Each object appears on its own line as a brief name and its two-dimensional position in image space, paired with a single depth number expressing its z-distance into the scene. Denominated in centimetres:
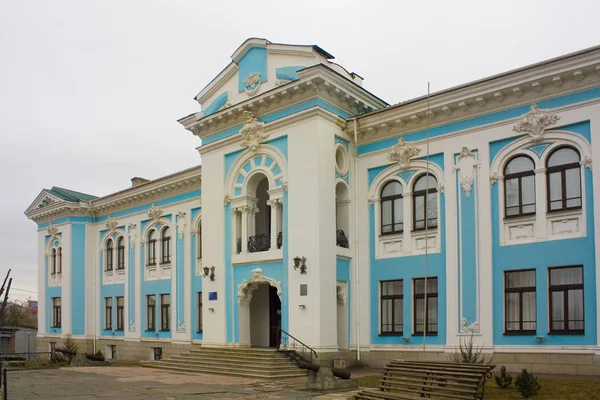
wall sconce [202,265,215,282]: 2361
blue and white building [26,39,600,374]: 1745
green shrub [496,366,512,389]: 1470
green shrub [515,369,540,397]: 1345
